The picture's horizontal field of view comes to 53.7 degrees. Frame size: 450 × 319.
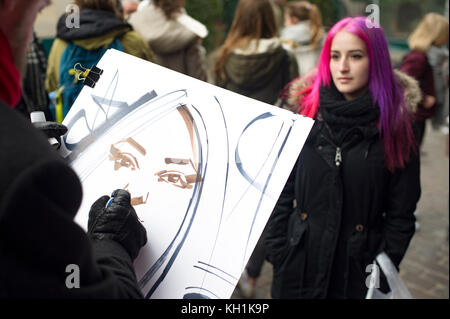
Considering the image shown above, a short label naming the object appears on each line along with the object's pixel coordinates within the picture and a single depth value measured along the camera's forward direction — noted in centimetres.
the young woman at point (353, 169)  204
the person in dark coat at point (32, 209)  79
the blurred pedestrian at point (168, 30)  387
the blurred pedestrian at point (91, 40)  290
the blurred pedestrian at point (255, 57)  398
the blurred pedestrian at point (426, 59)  437
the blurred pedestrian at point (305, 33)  560
